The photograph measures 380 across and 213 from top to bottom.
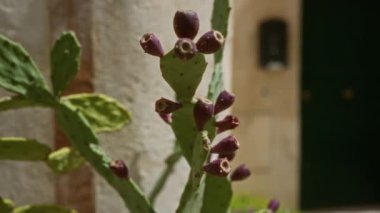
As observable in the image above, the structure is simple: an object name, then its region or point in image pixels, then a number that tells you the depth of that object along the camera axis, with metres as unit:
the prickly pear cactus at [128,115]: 1.75
